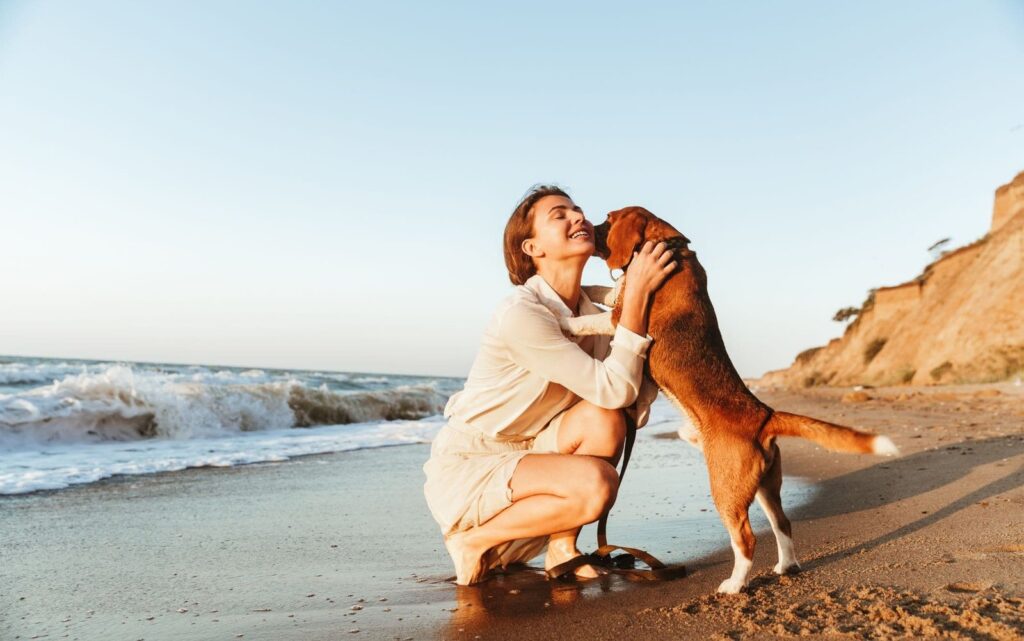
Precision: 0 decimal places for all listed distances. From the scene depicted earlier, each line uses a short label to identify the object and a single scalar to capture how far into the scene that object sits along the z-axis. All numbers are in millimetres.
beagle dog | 2744
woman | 3025
